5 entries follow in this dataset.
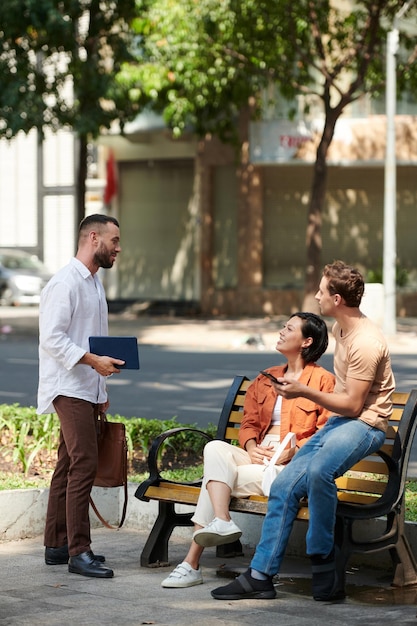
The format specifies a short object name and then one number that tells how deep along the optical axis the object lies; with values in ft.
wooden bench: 31.45
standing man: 33.82
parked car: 180.25
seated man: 30.50
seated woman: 31.97
